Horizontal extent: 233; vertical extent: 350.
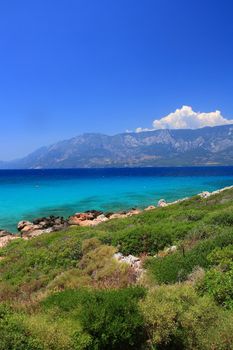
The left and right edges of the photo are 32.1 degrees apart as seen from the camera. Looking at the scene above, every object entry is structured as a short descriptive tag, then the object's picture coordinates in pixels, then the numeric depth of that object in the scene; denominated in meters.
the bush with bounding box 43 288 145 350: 8.05
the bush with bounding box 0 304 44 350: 6.65
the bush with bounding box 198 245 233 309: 9.84
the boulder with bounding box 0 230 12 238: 41.08
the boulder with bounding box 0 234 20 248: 33.88
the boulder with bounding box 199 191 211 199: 41.62
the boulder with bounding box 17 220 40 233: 43.13
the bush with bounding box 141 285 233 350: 8.15
